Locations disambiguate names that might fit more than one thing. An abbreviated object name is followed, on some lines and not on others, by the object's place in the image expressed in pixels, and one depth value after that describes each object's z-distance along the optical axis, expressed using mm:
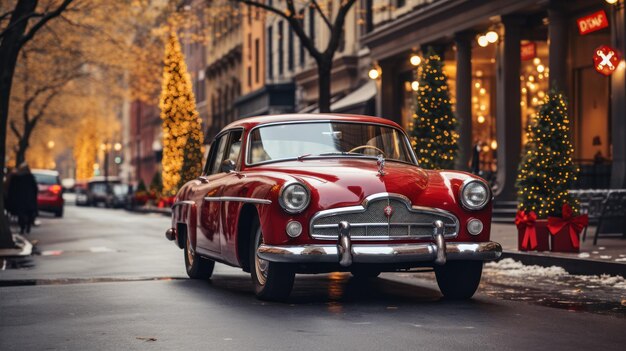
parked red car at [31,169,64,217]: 42812
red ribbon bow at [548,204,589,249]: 16562
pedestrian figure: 29094
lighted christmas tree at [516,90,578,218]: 17906
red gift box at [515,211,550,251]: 16797
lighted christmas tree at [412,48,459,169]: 24562
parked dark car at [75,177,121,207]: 65625
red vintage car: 10273
